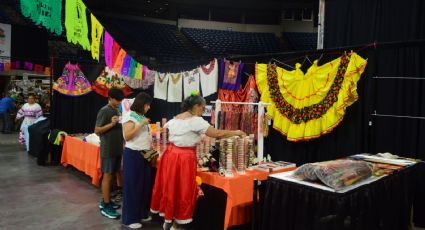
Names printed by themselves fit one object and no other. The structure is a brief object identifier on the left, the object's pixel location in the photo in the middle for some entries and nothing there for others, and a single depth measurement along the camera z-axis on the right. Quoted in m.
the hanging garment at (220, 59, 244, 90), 4.47
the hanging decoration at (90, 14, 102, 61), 4.21
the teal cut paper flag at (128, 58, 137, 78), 5.33
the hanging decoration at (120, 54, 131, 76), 5.04
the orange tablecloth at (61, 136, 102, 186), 4.58
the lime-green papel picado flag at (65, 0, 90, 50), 3.80
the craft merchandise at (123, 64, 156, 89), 6.23
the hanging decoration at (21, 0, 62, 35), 3.43
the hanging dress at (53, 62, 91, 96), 6.12
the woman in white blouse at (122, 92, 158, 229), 2.97
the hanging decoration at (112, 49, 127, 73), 4.85
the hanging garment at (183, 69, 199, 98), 5.15
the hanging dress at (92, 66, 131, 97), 6.37
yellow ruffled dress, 3.30
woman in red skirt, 2.73
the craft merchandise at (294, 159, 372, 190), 2.09
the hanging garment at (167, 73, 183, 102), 5.63
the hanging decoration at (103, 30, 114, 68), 4.51
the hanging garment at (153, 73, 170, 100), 6.04
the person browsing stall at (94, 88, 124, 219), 3.37
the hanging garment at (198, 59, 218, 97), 4.72
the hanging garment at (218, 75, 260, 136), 3.44
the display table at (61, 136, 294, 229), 2.65
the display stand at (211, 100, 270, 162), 3.17
